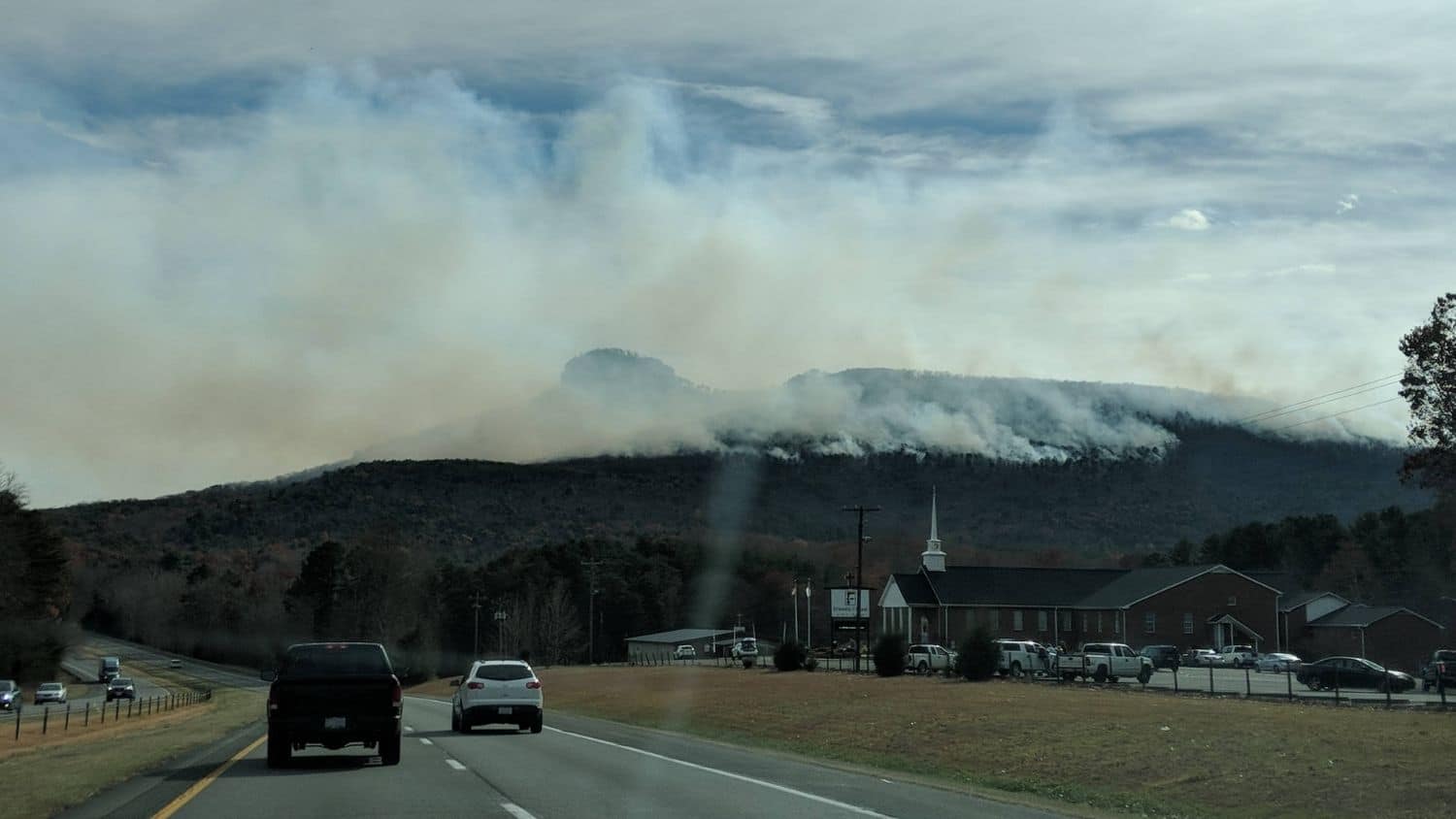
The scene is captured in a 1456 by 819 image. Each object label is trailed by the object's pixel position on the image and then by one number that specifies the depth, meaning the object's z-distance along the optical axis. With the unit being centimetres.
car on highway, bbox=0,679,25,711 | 7494
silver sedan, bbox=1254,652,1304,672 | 8091
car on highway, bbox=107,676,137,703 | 8950
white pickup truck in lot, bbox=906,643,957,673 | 7530
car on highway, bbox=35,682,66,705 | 8538
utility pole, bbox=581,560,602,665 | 13388
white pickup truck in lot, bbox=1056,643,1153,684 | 6370
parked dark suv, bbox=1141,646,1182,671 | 8194
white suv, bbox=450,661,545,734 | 3356
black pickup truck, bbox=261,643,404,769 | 2270
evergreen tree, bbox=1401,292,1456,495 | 4575
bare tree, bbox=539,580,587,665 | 14325
